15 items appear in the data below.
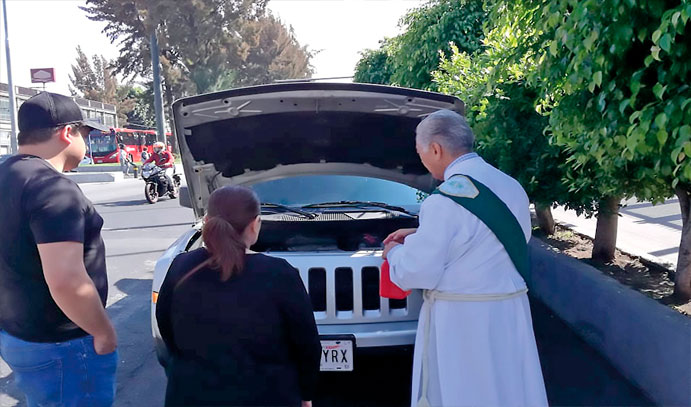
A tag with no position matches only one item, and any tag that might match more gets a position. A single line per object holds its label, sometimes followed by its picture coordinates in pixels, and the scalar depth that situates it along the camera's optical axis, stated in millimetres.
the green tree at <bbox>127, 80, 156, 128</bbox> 64062
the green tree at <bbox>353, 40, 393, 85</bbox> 16031
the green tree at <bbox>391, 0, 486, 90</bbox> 10195
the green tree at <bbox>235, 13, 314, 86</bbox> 48594
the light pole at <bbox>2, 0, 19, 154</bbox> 22664
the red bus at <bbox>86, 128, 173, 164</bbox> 41844
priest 2371
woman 1992
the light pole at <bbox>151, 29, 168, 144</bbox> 24681
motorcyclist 16531
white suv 3814
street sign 28984
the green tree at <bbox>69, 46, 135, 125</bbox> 70062
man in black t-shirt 2174
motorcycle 16438
